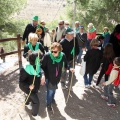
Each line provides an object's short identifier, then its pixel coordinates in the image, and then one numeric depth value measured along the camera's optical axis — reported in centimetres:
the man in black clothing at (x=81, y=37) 758
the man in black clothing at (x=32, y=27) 667
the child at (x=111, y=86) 485
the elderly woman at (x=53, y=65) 435
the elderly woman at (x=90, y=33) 763
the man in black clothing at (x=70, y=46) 551
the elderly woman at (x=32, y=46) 511
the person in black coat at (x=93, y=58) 550
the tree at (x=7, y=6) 1130
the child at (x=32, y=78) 418
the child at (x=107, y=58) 526
